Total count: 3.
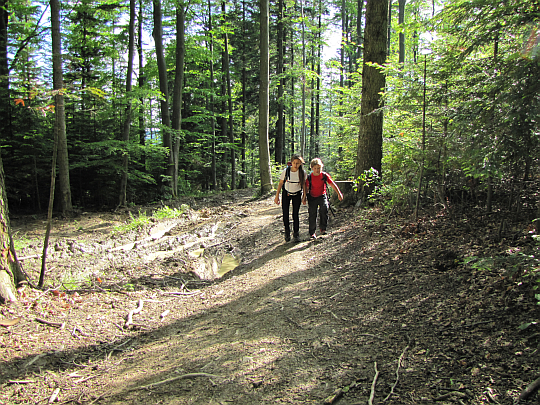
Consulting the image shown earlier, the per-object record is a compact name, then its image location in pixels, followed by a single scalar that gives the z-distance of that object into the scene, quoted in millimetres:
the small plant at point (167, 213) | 12500
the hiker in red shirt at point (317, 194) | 7398
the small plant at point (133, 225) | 10539
